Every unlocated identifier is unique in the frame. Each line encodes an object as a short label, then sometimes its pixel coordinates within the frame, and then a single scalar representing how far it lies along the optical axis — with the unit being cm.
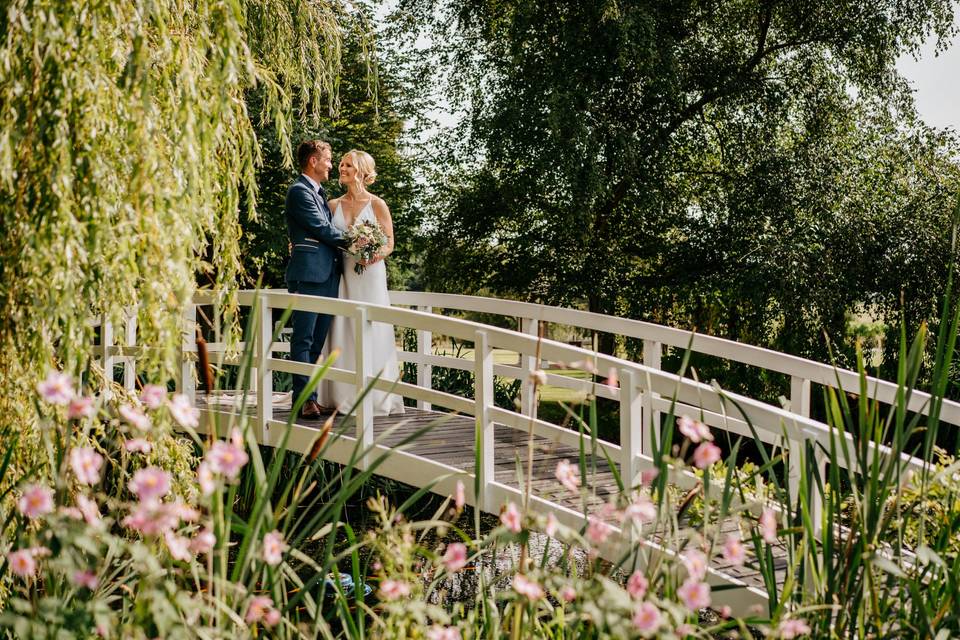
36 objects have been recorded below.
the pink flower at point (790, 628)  199
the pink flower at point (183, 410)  192
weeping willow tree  335
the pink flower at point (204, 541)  188
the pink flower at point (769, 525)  207
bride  680
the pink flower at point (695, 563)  194
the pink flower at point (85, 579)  170
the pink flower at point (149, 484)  173
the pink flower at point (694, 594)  193
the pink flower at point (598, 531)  200
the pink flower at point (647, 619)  185
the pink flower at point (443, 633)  205
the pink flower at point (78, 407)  187
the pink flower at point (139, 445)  192
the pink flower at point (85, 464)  180
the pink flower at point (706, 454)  211
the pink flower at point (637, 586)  208
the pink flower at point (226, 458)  184
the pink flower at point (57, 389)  194
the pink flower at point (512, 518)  211
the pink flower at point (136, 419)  180
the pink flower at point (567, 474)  228
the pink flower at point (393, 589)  212
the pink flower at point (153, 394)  205
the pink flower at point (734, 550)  200
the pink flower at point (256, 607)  197
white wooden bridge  436
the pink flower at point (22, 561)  187
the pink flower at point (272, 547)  192
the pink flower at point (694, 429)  214
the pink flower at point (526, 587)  199
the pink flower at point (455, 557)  206
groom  660
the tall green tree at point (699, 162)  1251
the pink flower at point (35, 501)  182
